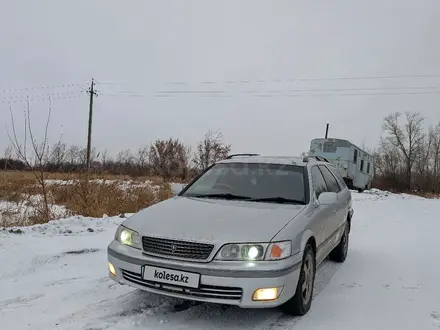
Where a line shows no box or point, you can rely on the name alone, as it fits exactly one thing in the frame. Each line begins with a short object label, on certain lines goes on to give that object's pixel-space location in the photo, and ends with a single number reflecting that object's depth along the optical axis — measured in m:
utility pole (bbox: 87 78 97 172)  28.02
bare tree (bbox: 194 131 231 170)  42.96
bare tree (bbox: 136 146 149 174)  38.64
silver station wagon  2.95
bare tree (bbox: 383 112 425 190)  58.44
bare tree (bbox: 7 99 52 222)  7.91
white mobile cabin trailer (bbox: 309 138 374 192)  24.27
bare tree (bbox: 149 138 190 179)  32.31
